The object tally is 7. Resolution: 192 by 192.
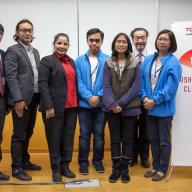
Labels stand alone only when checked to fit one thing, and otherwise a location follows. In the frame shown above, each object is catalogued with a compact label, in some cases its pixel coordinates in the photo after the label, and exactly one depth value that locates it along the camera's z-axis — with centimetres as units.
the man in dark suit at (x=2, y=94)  252
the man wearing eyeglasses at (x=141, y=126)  294
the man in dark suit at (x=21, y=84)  248
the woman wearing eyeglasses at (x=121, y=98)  250
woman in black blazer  246
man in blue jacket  275
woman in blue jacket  247
